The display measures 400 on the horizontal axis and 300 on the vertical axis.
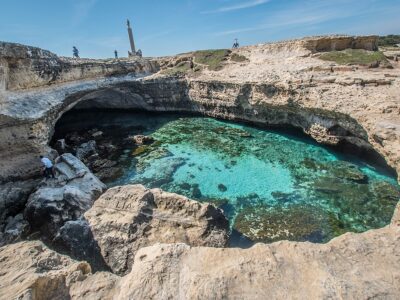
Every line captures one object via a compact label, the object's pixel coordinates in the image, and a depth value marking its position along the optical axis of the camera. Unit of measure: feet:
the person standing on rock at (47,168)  44.32
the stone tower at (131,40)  148.71
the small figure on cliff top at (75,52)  118.52
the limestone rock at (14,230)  30.25
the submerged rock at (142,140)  68.55
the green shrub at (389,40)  125.59
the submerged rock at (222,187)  45.21
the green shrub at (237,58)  87.90
